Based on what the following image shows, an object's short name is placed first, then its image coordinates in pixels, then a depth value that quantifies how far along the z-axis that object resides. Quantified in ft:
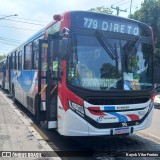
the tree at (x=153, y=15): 87.99
